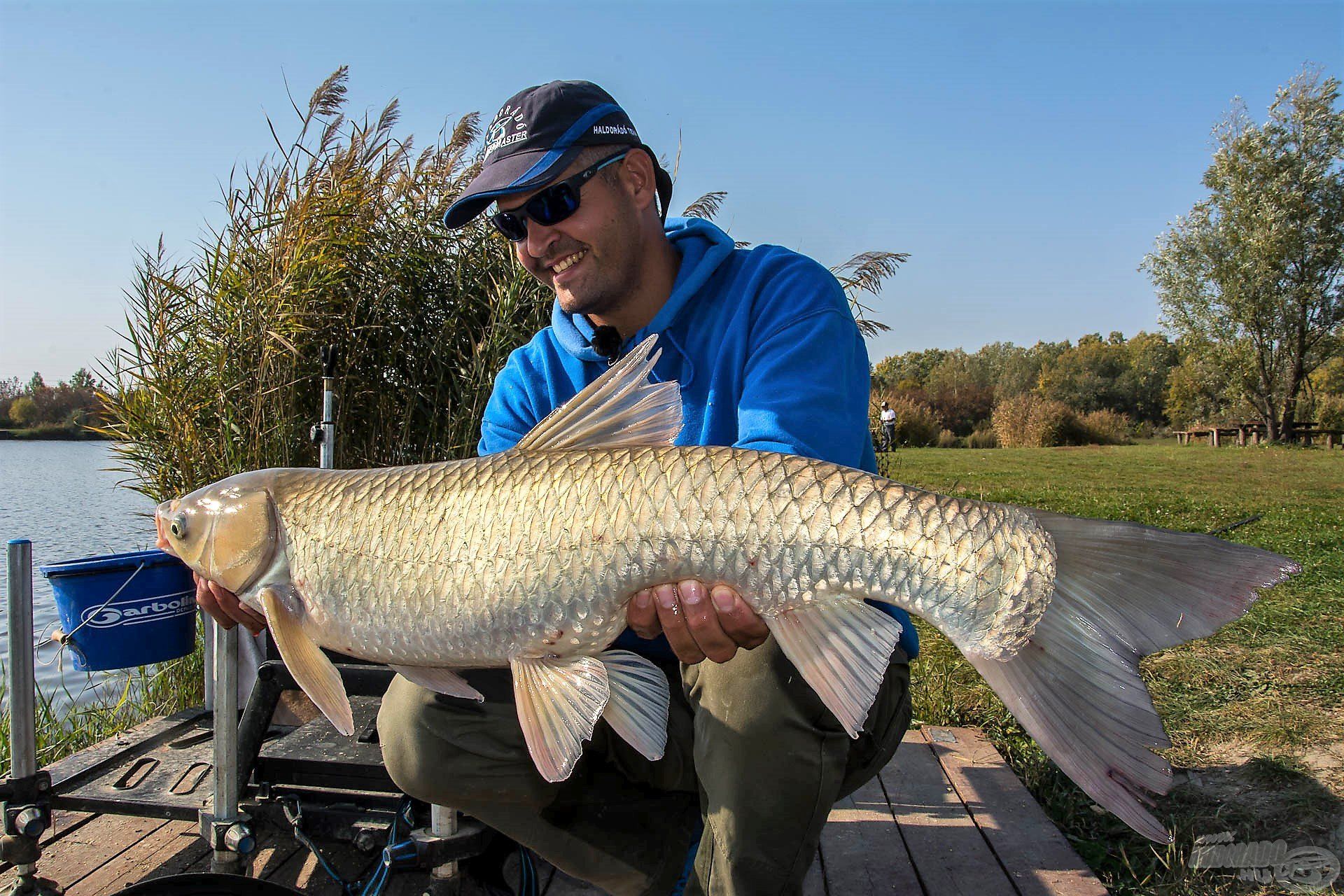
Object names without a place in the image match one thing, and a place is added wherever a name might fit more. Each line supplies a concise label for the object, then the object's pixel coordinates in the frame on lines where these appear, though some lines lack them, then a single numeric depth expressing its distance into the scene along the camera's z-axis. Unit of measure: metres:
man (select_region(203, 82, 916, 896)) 1.67
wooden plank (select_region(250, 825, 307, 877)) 2.42
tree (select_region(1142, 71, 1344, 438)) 25.47
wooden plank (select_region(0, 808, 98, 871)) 2.56
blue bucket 2.53
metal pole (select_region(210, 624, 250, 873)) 2.16
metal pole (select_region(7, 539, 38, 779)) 2.20
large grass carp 1.32
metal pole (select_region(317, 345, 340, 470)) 2.61
